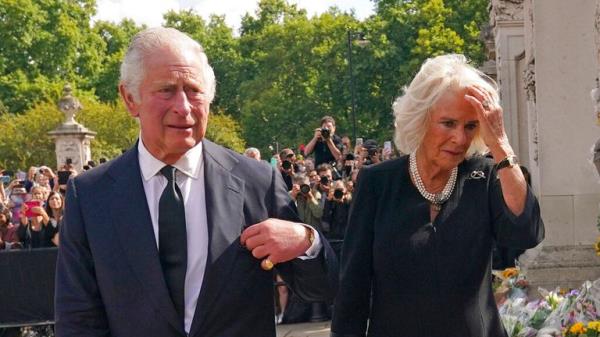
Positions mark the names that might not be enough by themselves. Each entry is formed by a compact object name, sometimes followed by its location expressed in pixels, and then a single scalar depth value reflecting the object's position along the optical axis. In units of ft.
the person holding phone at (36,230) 45.24
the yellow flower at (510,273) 32.58
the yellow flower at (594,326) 22.02
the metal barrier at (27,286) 42.75
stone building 32.24
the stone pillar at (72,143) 104.68
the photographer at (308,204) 46.17
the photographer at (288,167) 54.90
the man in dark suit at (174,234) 11.66
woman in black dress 14.01
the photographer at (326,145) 52.60
